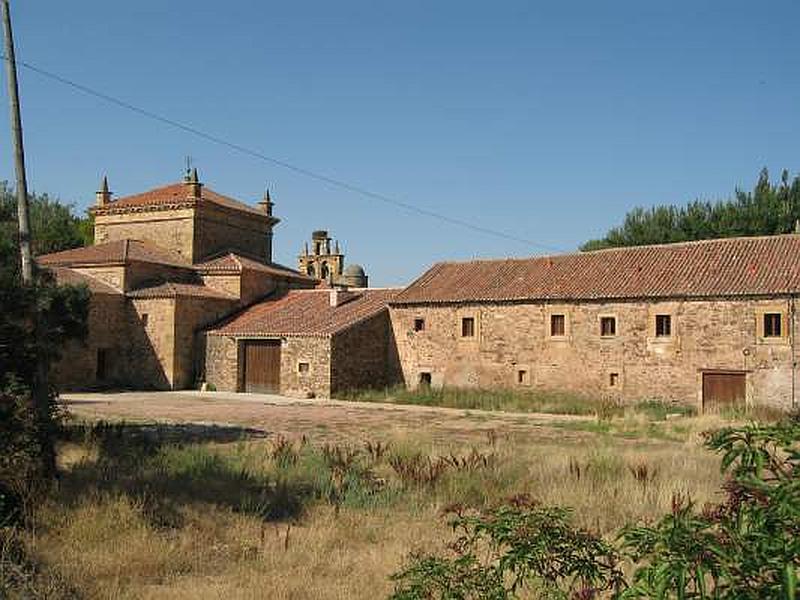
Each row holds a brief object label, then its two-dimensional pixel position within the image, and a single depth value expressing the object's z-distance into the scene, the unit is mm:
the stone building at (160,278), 32031
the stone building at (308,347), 29766
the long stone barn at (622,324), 24141
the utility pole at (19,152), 11656
